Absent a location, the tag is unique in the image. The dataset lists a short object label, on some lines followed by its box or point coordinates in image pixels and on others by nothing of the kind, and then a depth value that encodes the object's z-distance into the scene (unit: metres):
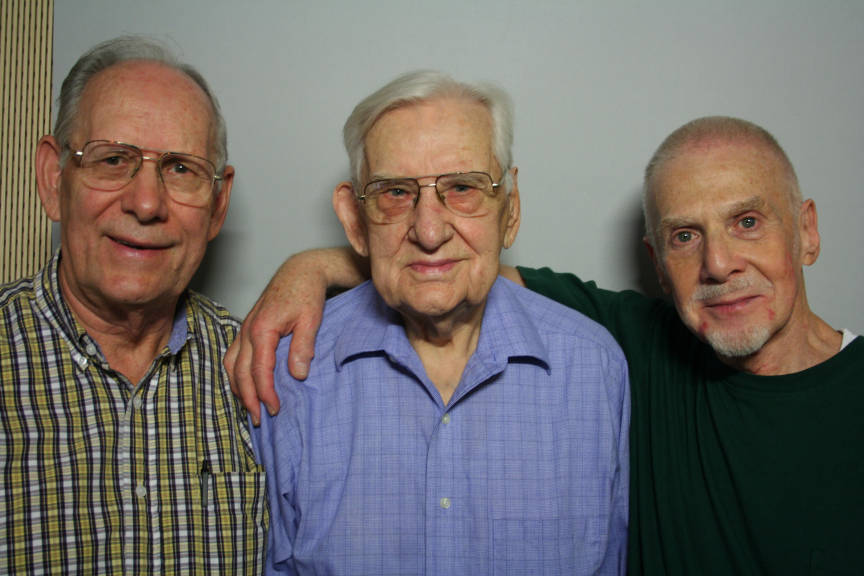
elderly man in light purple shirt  1.53
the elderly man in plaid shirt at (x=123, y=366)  1.41
